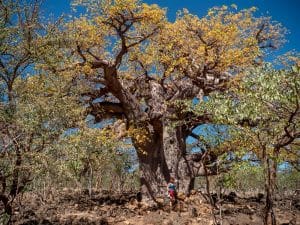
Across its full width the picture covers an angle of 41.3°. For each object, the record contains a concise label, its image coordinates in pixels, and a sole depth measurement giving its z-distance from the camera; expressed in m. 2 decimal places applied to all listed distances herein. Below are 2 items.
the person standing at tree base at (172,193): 19.34
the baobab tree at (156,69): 18.19
